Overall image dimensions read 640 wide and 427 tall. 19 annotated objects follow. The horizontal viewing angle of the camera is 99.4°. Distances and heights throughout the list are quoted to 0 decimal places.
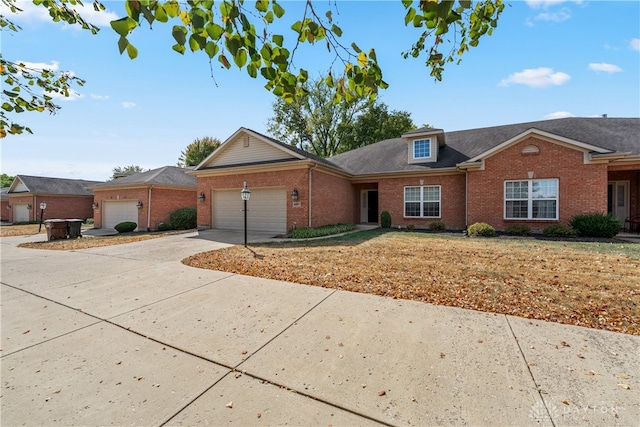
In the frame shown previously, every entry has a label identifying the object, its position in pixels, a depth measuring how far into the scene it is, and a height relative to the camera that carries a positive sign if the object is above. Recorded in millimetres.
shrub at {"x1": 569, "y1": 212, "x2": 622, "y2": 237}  10523 -596
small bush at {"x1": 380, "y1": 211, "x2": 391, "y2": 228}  15805 -487
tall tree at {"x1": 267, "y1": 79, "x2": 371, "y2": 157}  33250 +11295
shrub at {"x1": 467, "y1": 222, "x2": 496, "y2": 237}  12000 -883
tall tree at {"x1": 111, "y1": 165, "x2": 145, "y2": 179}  77525 +12535
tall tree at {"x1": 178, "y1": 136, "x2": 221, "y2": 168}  42781 +10029
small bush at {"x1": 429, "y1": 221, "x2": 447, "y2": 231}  14312 -824
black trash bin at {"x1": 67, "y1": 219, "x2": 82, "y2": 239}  14141 -852
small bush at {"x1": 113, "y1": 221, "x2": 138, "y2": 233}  17078 -963
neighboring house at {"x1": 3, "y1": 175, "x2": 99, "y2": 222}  26359 +1377
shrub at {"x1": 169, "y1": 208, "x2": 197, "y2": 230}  17719 -488
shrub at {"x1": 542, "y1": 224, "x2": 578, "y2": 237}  11091 -879
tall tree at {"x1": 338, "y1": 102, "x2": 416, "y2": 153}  31719 +9996
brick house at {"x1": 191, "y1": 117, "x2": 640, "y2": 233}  11812 +1635
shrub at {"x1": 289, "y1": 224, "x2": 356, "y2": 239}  12109 -969
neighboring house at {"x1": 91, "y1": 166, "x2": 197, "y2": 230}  17812 +988
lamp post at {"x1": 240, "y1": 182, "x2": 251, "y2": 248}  9859 +591
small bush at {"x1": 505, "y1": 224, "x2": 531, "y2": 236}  12006 -885
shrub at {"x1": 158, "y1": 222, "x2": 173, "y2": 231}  17516 -942
